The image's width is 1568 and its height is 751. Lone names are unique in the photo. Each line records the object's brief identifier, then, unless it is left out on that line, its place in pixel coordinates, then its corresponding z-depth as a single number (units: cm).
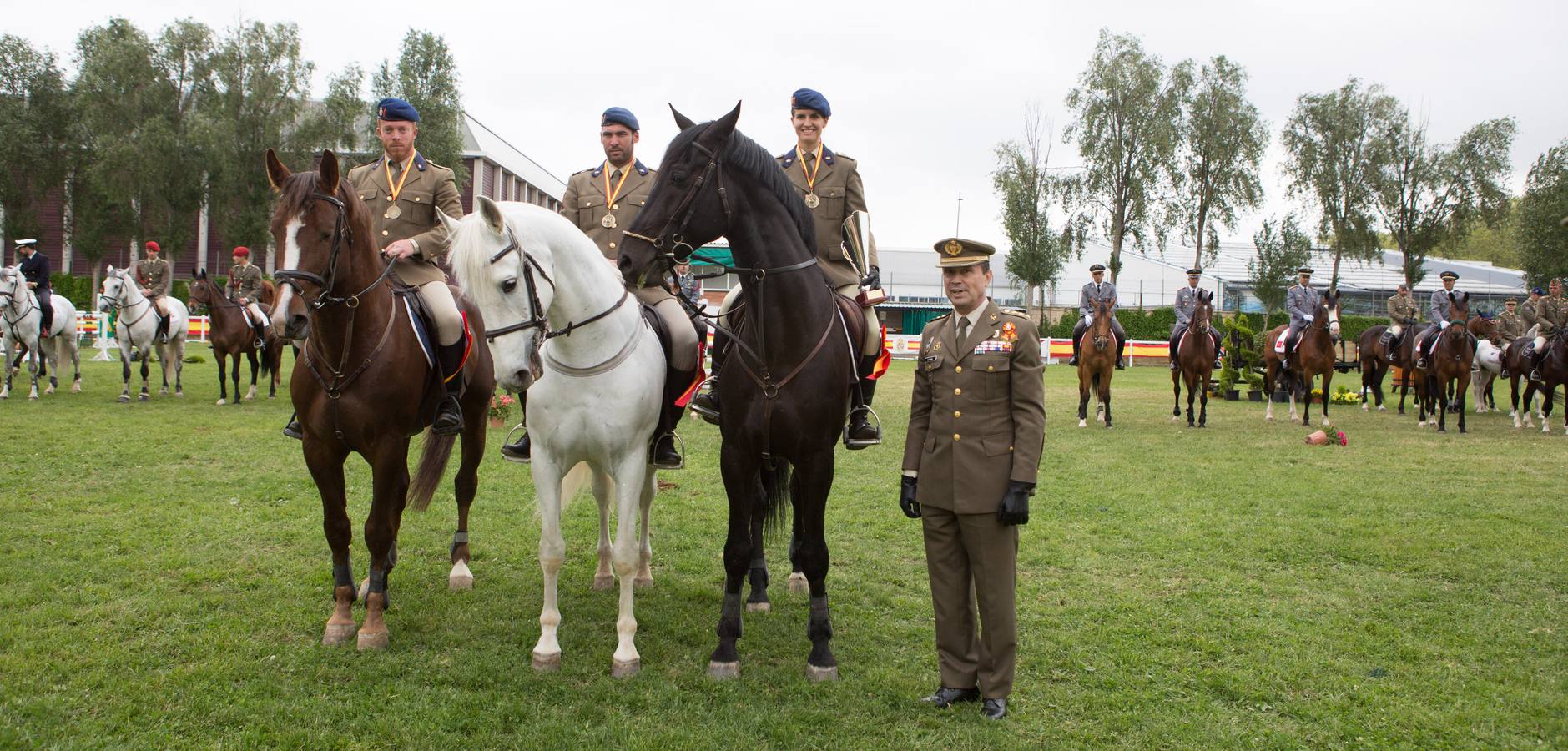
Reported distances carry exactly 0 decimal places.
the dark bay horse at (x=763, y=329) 455
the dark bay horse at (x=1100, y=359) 1642
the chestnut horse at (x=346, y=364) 461
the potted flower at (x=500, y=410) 1334
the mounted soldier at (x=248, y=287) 1745
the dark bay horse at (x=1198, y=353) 1672
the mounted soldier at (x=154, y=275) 1786
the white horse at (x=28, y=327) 1598
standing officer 427
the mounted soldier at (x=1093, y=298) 1747
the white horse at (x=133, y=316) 1666
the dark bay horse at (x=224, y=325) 1653
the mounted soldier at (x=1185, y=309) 1761
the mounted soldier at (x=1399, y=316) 1960
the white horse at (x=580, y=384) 480
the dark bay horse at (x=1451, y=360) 1670
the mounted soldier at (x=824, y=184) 570
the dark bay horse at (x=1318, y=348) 1692
